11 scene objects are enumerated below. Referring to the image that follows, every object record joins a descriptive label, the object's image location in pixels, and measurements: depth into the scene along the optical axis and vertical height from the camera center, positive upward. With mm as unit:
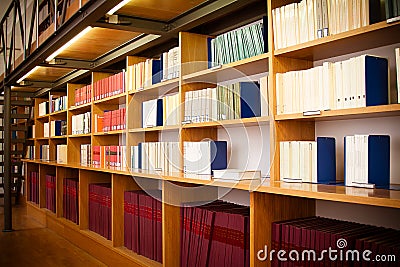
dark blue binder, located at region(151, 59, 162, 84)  3707 +620
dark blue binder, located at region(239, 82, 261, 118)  2680 +258
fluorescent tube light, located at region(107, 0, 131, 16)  2789 +901
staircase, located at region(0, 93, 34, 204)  7727 +129
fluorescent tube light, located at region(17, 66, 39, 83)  5213 +887
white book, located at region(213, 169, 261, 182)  2574 -208
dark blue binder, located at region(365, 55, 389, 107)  1979 +266
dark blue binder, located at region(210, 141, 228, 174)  3012 -97
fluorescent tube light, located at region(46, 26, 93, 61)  3496 +899
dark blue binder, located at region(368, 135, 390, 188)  1984 -102
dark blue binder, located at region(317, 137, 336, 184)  2232 -108
